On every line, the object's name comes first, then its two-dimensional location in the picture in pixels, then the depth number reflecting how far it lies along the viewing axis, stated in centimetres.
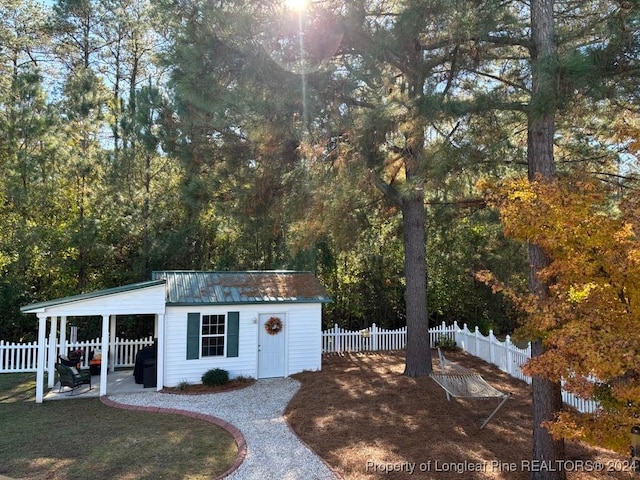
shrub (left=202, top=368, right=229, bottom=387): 987
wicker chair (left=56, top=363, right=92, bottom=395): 898
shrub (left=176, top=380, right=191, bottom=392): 958
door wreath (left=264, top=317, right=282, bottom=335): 1066
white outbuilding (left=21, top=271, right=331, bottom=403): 916
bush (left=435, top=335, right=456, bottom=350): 1403
